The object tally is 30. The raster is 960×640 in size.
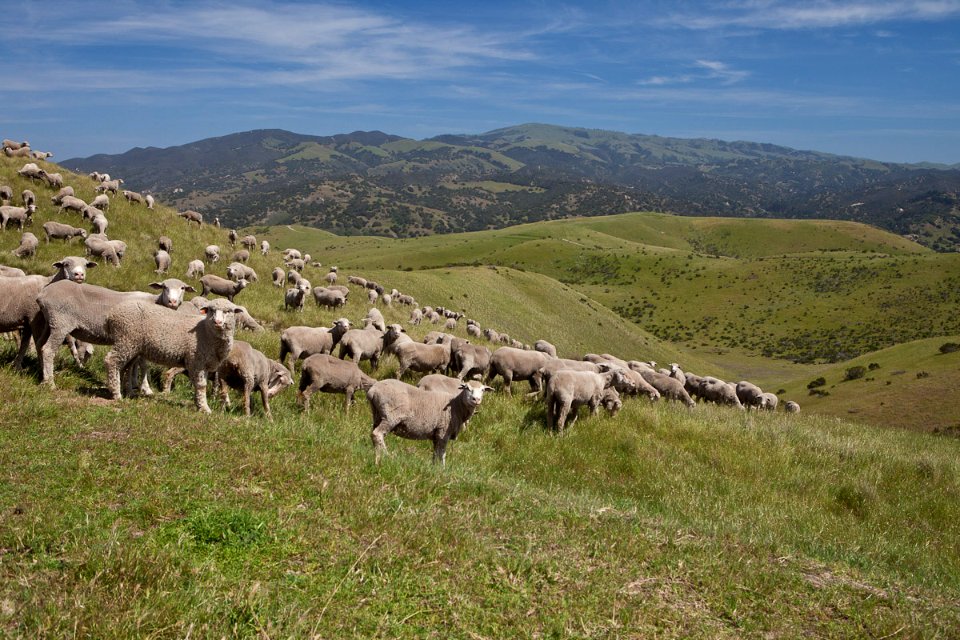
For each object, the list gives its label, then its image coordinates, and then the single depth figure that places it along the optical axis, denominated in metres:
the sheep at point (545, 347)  30.20
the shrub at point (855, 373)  53.06
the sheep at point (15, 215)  22.30
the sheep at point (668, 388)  24.78
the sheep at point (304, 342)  17.44
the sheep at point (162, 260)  23.02
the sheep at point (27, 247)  20.00
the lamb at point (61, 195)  26.08
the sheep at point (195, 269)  24.28
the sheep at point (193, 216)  33.84
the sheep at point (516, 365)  20.05
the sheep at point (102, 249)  21.62
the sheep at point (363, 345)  18.14
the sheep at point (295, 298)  24.91
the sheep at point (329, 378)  13.77
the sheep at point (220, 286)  22.47
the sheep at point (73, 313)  10.45
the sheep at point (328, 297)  28.60
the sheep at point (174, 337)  10.27
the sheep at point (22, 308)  10.91
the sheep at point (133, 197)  30.60
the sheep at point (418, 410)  11.17
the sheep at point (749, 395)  30.61
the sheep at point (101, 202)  27.12
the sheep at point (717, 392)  28.66
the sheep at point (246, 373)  12.00
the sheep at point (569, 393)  15.38
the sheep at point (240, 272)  26.00
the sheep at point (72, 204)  25.50
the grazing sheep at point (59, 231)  22.44
